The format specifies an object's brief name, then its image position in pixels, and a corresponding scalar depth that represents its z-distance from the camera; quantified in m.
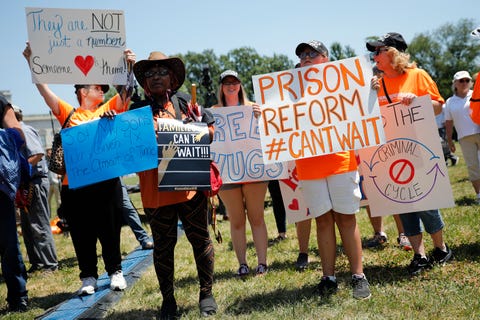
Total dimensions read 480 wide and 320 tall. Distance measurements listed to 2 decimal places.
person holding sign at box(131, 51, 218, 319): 3.80
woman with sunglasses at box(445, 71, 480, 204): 7.70
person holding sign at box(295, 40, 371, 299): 3.87
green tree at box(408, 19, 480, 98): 63.03
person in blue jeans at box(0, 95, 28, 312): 4.44
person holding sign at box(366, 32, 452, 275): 4.28
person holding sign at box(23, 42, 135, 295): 4.69
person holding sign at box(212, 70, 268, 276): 5.02
